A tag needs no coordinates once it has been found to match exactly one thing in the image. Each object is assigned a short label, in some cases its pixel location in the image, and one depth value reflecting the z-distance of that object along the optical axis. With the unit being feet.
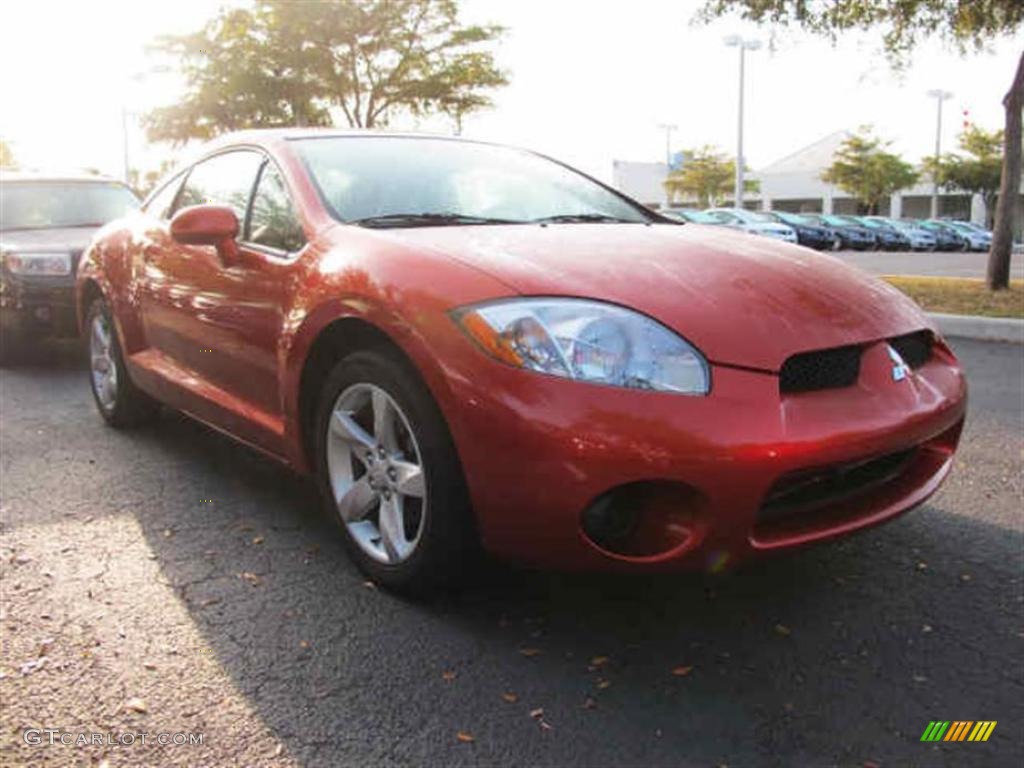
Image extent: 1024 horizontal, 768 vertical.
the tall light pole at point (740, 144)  117.19
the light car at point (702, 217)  90.93
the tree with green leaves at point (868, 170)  168.35
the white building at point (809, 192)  199.21
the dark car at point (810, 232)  106.63
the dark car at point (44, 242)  22.20
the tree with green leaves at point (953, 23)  34.27
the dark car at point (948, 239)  121.49
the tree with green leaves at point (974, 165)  162.09
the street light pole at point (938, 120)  180.96
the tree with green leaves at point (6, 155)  109.03
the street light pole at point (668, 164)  222.69
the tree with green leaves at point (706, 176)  193.88
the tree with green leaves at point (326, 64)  74.43
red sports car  7.53
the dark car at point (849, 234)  112.37
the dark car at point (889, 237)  116.78
